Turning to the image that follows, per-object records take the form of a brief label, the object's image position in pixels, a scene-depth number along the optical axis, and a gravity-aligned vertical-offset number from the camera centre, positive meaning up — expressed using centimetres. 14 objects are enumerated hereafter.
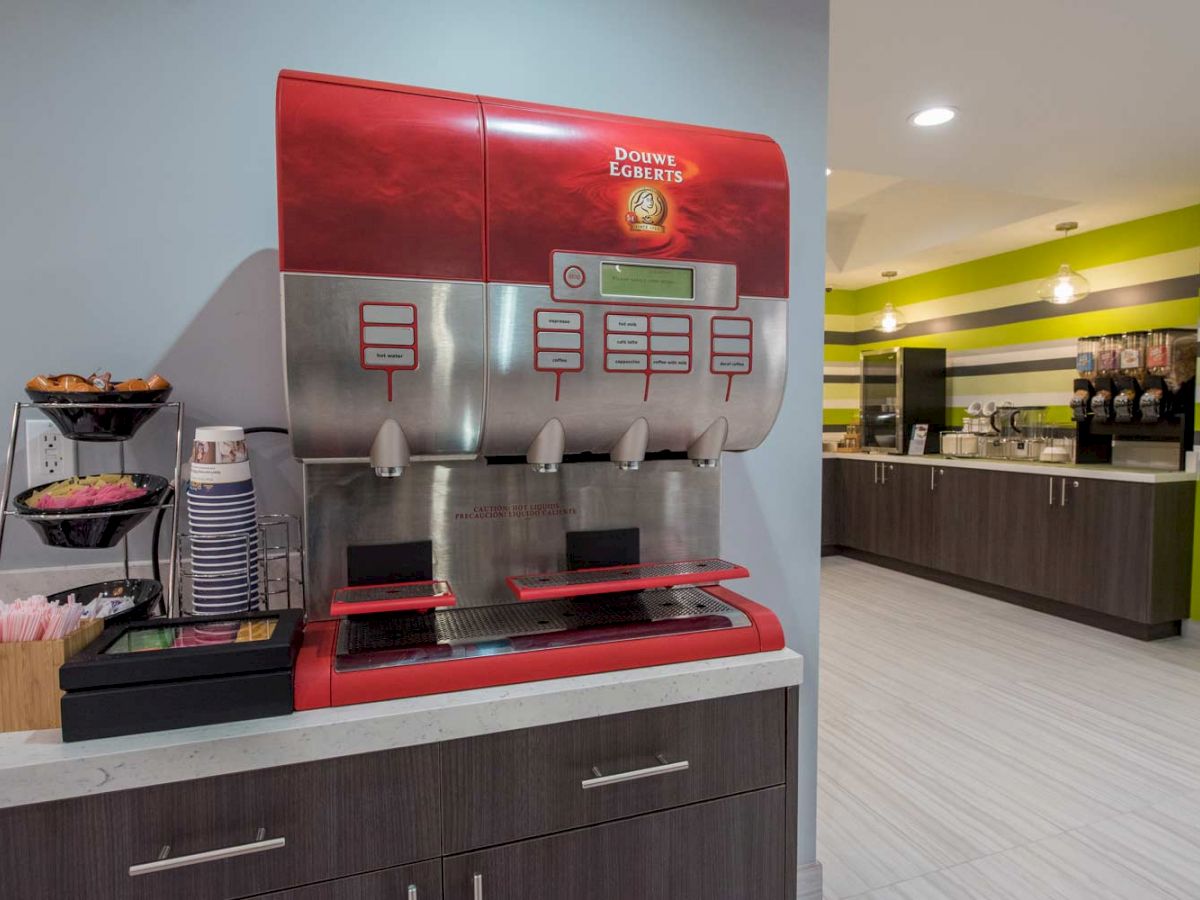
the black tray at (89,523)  109 -17
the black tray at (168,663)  85 -31
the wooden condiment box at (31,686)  88 -34
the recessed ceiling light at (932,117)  299 +130
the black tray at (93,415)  112 +0
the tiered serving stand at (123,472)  112 -13
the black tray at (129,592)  110 -29
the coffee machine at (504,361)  100 +9
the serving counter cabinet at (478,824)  86 -55
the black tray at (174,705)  86 -36
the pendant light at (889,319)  625 +87
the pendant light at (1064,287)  445 +83
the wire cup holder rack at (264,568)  116 -27
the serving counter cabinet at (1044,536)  396 -78
